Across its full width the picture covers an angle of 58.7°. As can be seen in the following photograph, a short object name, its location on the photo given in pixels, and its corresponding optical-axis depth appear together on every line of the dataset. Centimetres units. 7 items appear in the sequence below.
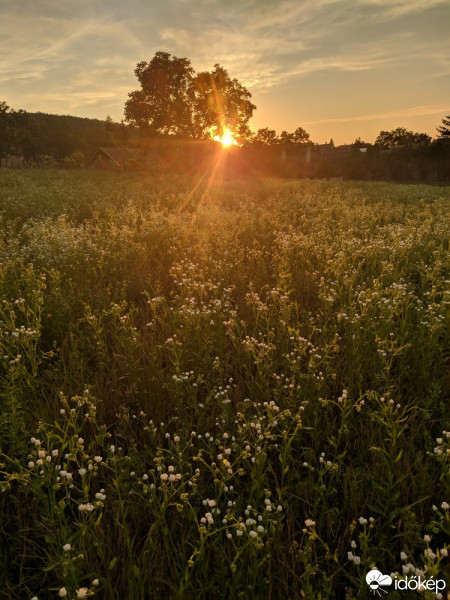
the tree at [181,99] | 5756
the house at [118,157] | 4784
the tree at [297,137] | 9481
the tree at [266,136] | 7519
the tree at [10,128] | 6486
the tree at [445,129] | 6675
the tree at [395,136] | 9312
